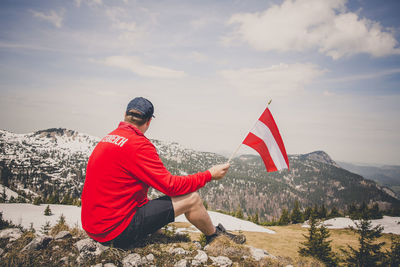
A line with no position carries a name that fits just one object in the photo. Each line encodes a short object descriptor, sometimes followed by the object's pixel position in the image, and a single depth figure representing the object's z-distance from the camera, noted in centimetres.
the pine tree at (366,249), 799
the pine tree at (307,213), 5278
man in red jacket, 295
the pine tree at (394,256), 702
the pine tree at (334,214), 5698
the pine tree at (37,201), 4241
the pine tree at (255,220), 5034
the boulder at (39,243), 355
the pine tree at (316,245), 1049
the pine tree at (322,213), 5282
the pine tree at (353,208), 5277
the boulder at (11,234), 411
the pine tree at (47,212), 3441
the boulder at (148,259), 344
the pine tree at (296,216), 5217
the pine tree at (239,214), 5277
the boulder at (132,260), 335
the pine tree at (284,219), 5277
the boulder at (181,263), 350
